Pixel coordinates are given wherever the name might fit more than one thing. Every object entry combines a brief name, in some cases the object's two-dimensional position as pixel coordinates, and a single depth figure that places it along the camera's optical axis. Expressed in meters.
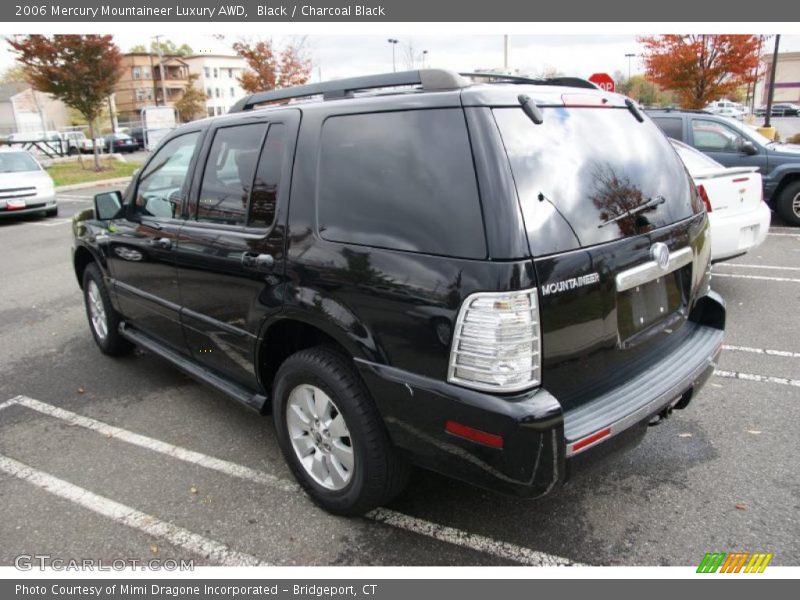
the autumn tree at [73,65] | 20.45
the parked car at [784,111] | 54.44
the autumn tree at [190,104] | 54.22
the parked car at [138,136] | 43.21
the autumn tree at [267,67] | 22.89
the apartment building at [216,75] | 77.94
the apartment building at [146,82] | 75.75
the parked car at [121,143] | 38.84
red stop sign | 12.64
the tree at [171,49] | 77.40
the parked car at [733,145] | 9.38
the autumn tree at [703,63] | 17.38
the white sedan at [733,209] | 5.89
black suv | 2.20
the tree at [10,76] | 75.06
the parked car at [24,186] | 12.88
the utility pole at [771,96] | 17.48
